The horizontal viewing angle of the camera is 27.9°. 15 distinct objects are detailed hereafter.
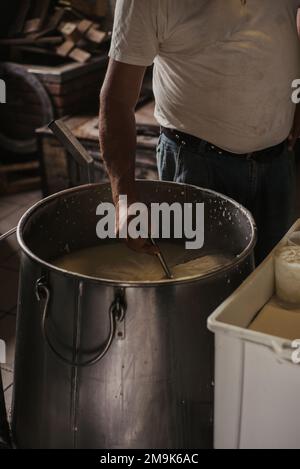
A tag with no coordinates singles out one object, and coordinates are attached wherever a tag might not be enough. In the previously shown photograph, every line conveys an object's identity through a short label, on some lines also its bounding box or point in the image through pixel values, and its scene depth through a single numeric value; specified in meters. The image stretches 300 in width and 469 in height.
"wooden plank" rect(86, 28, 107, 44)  4.43
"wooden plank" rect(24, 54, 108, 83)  4.02
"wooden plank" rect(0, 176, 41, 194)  4.31
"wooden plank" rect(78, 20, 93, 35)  4.44
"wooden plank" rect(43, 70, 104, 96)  4.05
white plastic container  1.20
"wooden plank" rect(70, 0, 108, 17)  4.64
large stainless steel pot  1.47
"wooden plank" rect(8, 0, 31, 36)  4.46
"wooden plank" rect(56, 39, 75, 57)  4.26
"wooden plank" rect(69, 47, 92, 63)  4.27
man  1.76
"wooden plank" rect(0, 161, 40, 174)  4.32
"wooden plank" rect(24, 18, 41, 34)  4.38
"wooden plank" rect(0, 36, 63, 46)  4.33
